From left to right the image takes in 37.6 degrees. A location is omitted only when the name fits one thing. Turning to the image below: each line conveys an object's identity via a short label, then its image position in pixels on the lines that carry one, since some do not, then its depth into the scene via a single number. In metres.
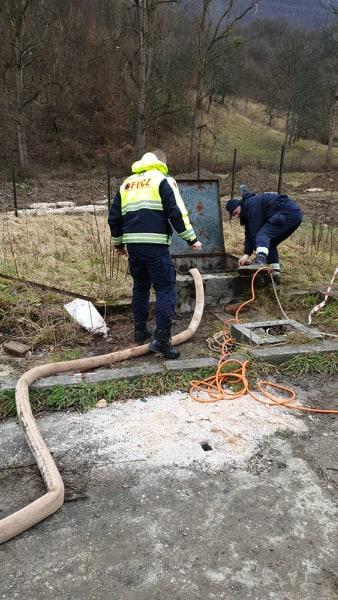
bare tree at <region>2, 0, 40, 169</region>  17.75
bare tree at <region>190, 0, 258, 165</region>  21.02
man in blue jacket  5.65
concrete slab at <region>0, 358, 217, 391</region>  3.74
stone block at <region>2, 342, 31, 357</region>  4.41
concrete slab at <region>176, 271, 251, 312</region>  5.64
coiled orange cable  3.65
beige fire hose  2.38
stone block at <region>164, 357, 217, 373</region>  4.05
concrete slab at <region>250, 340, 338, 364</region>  4.26
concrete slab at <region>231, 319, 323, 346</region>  4.57
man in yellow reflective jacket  4.12
